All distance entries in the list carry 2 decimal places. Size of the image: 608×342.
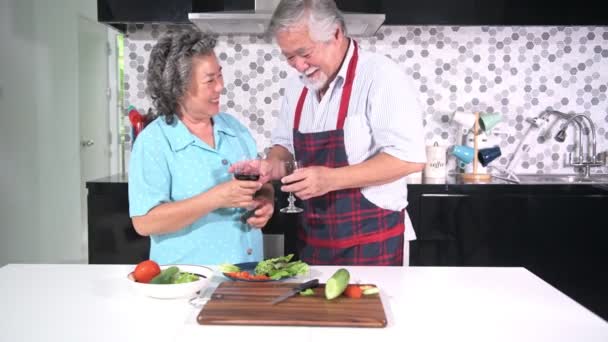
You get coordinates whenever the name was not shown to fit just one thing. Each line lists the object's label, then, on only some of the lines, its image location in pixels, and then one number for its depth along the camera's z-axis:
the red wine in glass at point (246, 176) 1.96
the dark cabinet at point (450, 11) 3.68
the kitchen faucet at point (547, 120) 4.05
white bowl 1.56
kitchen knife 1.53
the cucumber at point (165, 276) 1.62
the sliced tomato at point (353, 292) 1.57
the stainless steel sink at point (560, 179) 3.66
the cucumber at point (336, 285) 1.54
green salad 1.75
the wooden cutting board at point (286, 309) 1.41
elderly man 2.13
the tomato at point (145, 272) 1.62
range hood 3.39
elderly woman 2.02
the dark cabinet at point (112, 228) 3.47
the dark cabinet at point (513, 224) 3.49
